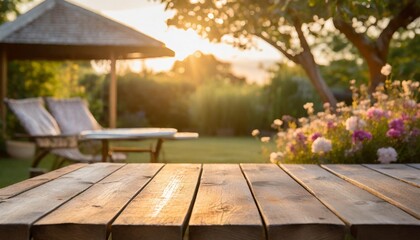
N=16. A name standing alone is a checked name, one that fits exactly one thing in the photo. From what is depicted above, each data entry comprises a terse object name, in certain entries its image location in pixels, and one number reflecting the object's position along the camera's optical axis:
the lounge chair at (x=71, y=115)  9.07
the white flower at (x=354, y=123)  5.46
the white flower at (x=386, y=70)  5.89
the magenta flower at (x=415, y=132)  5.54
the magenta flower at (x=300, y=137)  5.86
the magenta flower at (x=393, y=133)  5.41
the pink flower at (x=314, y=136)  5.70
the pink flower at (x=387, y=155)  5.09
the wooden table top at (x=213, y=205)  1.51
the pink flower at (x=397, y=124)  5.48
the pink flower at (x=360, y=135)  5.35
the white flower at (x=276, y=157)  6.02
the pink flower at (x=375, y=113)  5.69
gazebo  12.13
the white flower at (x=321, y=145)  5.29
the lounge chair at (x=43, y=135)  7.50
